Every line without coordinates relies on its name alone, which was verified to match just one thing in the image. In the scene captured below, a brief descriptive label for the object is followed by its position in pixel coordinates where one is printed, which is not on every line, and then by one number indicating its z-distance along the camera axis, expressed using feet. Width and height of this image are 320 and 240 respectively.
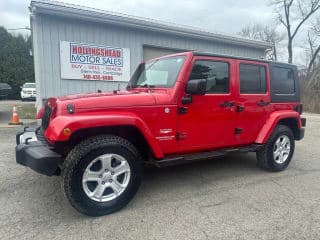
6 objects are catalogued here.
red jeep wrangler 9.73
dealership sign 27.22
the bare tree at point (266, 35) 124.26
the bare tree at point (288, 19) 95.91
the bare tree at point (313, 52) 85.48
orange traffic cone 29.54
